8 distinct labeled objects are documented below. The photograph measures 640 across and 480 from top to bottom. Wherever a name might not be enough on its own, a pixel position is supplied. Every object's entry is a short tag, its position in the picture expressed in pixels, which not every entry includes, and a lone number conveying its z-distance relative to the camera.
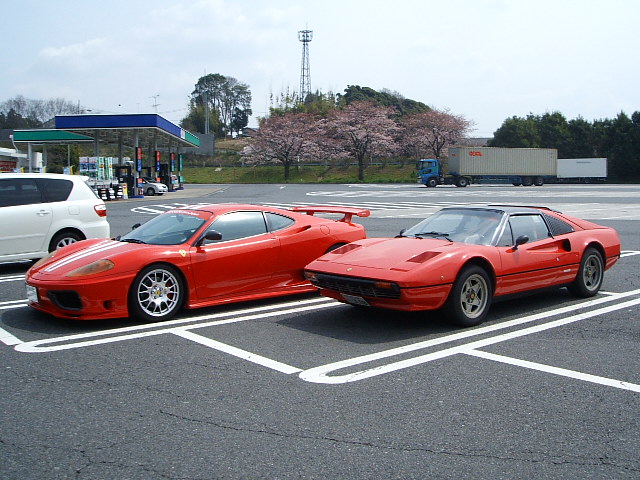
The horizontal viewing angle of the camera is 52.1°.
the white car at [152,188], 43.72
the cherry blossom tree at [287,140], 84.06
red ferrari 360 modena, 6.68
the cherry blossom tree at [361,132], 83.00
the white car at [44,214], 10.20
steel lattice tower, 106.40
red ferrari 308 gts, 6.38
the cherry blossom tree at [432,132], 81.69
